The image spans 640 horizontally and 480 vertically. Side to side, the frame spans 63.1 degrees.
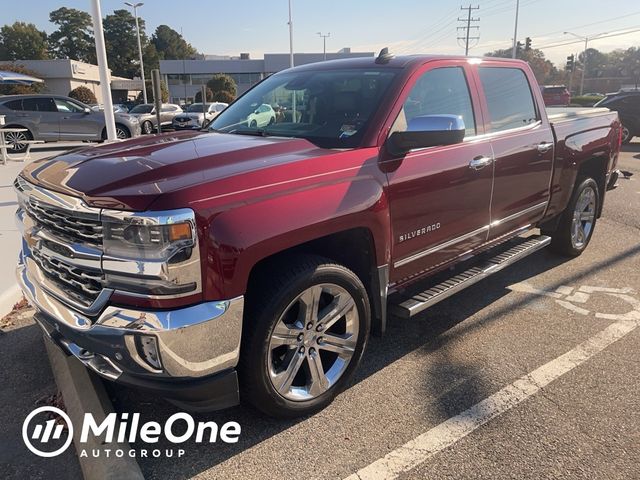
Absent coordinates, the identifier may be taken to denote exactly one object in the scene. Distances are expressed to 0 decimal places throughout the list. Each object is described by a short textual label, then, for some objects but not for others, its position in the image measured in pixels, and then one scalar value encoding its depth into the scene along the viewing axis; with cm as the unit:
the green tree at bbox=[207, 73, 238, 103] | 5000
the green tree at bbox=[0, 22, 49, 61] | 7706
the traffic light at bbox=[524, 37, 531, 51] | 4253
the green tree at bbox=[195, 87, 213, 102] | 4931
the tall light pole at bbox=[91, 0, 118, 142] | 839
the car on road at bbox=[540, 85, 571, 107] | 2934
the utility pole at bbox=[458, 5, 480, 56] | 6856
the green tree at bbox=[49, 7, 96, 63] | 9938
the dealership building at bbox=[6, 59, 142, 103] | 5094
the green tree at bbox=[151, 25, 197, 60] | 11832
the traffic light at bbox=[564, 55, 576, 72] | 4253
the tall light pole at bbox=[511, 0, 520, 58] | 5037
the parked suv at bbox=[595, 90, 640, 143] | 1619
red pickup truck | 227
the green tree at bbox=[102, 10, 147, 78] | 9825
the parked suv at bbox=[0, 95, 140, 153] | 1548
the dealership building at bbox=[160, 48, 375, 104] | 6488
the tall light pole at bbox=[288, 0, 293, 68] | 4094
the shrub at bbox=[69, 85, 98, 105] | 4853
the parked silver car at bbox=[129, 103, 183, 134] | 2202
